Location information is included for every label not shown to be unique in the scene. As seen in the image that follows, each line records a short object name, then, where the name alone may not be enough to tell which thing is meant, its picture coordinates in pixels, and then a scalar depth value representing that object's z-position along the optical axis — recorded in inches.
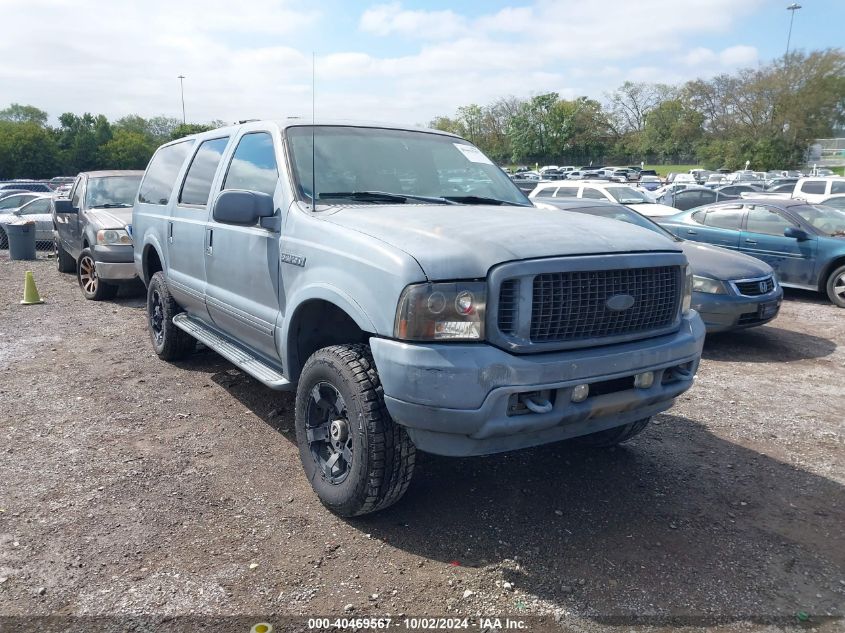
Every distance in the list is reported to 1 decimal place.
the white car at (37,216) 629.3
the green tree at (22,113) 3449.8
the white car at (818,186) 840.1
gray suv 112.1
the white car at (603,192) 601.6
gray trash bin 578.6
